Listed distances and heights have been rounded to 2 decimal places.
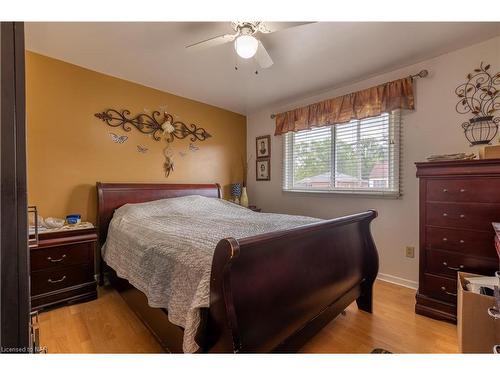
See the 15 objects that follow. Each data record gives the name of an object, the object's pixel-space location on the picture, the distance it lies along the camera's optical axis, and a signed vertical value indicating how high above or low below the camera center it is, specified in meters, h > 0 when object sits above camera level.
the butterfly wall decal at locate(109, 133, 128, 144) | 2.80 +0.57
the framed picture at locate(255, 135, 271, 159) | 3.93 +0.64
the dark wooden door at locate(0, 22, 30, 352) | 0.46 -0.02
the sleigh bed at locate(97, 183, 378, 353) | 1.06 -0.60
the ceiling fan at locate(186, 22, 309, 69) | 1.63 +1.09
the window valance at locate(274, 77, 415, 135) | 2.49 +0.93
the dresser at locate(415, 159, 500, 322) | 1.71 -0.33
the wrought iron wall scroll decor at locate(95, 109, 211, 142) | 2.80 +0.79
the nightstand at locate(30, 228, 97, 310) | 2.01 -0.73
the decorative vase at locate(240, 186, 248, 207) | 3.84 -0.23
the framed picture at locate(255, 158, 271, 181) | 3.96 +0.25
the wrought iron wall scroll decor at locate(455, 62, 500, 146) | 2.04 +0.70
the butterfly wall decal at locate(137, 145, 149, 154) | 3.02 +0.46
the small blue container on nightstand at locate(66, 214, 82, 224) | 2.35 -0.33
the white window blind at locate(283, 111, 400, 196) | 2.67 +0.34
